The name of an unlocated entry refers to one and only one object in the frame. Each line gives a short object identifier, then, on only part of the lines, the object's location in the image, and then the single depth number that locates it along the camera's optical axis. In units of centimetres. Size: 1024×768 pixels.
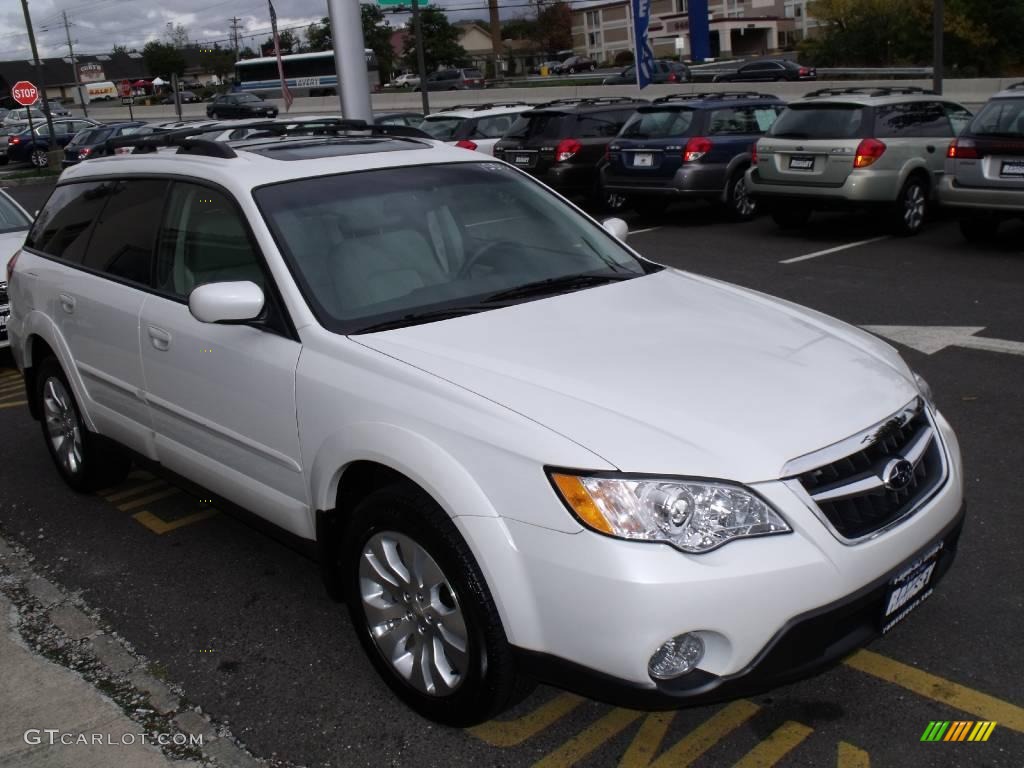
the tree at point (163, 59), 9475
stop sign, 3115
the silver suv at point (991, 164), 1021
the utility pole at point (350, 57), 994
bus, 6128
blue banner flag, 2503
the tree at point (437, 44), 8038
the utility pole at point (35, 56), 3327
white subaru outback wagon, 275
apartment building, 8912
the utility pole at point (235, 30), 11662
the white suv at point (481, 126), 1703
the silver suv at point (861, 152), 1178
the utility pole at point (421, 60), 2498
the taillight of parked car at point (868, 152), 1171
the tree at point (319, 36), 8844
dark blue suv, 1391
